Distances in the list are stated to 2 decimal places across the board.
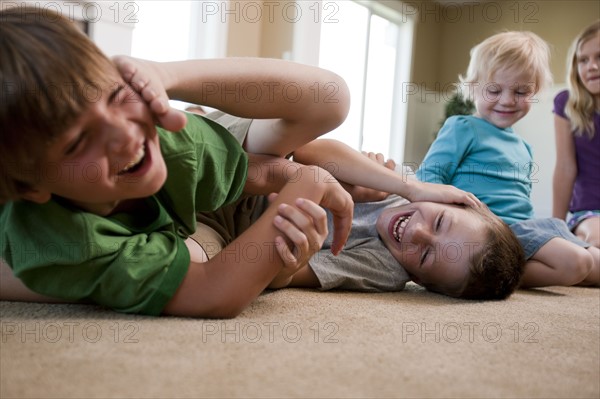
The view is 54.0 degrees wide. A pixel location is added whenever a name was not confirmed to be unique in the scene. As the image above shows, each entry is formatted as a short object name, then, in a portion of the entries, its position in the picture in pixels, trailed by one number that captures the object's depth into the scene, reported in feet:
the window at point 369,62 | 13.58
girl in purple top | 7.15
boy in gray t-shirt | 3.69
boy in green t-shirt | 1.98
